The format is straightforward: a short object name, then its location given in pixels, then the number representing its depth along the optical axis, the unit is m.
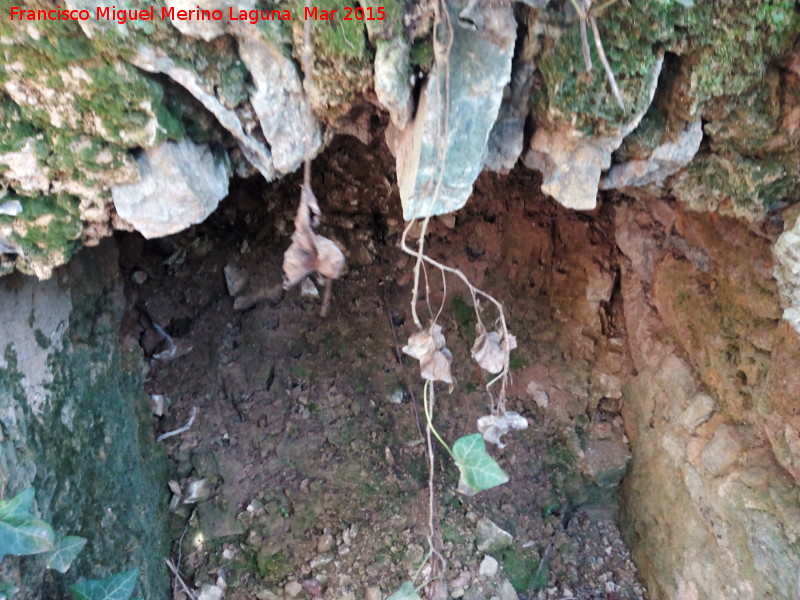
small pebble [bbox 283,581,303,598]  1.65
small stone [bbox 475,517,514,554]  1.79
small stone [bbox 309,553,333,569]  1.70
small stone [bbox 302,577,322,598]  1.66
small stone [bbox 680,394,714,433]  1.51
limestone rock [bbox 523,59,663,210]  1.04
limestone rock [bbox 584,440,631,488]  1.92
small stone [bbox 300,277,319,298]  2.04
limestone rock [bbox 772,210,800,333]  1.01
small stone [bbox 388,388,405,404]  1.97
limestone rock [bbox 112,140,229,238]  0.96
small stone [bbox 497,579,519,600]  1.73
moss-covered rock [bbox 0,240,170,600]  1.11
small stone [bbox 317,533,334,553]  1.72
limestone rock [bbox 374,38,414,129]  0.85
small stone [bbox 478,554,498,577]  1.75
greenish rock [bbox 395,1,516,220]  0.85
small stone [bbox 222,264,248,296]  1.98
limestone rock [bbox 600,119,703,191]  1.03
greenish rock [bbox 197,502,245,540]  1.70
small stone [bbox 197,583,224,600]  1.61
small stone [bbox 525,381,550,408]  2.00
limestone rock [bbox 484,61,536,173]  0.98
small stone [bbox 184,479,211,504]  1.71
